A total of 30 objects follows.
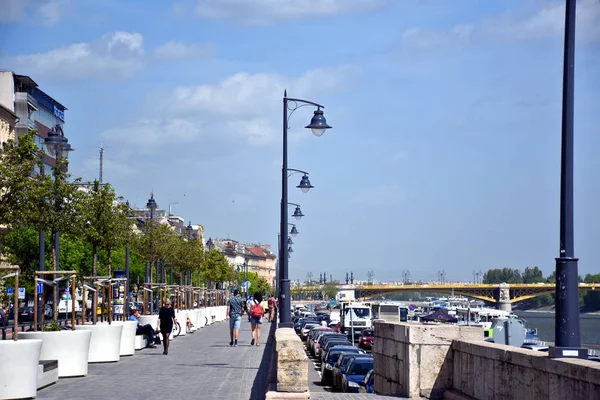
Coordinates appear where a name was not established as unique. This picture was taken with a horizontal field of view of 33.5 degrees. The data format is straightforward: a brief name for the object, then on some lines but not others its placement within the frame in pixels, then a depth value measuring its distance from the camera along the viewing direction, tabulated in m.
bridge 163.38
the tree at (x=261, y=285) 192.25
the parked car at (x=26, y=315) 69.51
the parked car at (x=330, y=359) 33.53
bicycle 39.03
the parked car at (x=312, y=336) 54.34
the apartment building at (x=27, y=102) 83.81
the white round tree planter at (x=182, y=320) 41.27
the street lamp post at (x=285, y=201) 25.67
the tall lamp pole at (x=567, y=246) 10.93
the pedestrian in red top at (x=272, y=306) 49.12
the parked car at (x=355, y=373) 27.19
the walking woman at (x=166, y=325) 27.41
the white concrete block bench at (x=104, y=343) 23.28
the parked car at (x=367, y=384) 25.02
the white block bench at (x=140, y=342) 29.45
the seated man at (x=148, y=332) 30.33
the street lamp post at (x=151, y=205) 43.06
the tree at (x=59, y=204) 25.33
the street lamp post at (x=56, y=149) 23.81
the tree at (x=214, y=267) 94.69
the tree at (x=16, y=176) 19.34
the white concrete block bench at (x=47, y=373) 17.30
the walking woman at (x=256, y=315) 31.06
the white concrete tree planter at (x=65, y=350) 19.30
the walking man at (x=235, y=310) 31.09
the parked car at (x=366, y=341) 59.69
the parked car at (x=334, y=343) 41.03
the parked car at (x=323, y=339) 44.84
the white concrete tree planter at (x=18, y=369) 15.34
